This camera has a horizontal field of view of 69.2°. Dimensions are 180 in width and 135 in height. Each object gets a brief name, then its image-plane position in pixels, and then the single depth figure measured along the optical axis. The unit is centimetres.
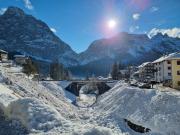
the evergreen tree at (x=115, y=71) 7765
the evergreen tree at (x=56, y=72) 7704
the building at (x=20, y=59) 6733
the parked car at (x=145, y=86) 3374
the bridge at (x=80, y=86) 5356
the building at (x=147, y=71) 5382
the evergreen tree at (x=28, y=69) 5124
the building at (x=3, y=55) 6043
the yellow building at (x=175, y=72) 3750
